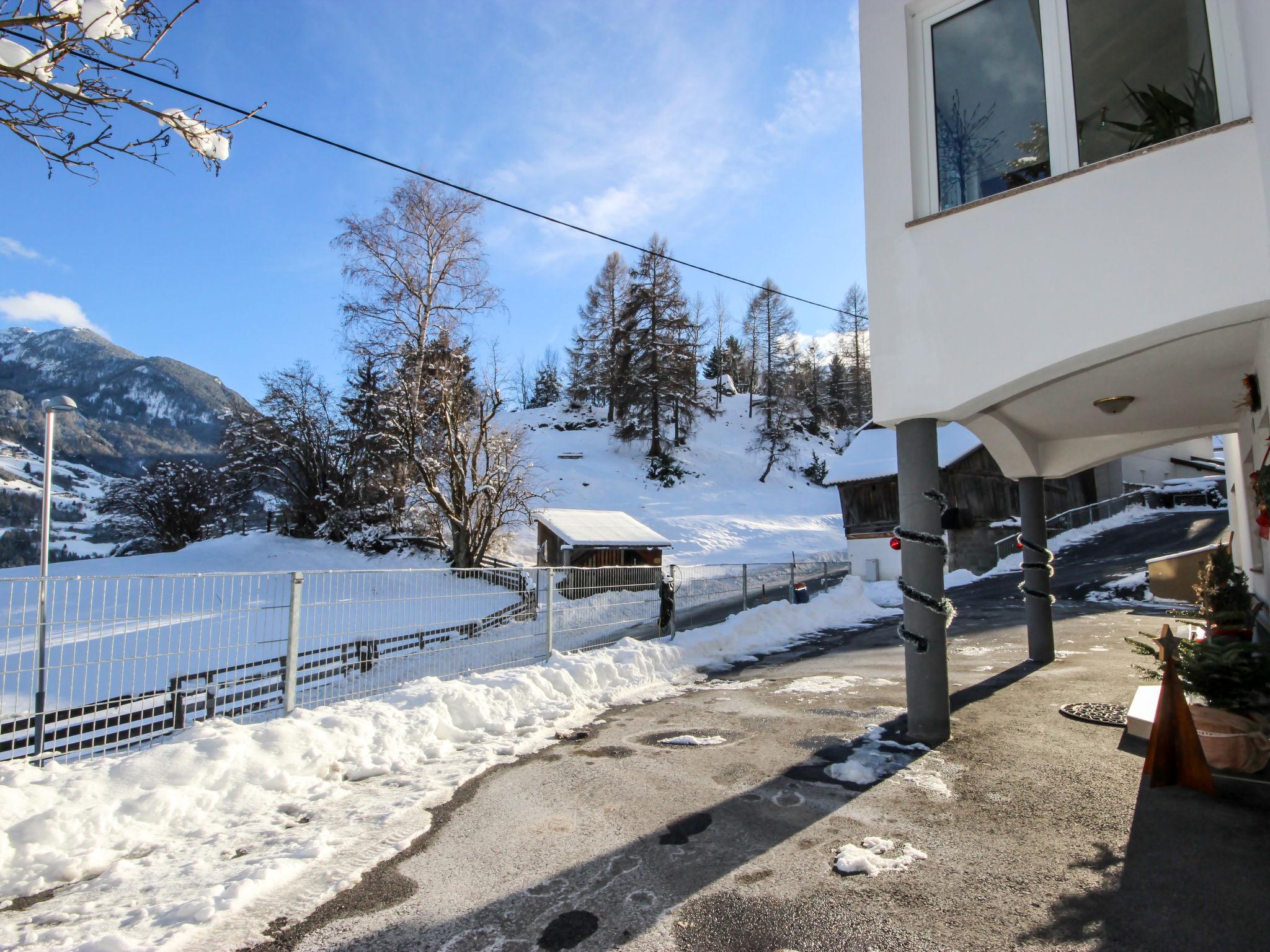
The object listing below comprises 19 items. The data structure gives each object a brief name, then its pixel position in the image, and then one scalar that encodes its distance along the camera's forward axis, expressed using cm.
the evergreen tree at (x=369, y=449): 2645
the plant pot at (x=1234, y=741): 454
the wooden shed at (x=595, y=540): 2314
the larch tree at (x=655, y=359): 4834
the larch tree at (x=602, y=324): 5425
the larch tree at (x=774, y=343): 5356
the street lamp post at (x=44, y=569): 447
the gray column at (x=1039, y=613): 909
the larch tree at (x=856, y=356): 6028
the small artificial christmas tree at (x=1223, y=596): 584
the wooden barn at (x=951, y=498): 2508
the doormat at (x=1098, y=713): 597
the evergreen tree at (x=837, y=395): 5997
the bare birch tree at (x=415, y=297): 2100
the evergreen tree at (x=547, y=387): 7275
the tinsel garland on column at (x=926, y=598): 560
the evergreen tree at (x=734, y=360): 7088
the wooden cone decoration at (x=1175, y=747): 423
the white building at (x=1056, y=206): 425
